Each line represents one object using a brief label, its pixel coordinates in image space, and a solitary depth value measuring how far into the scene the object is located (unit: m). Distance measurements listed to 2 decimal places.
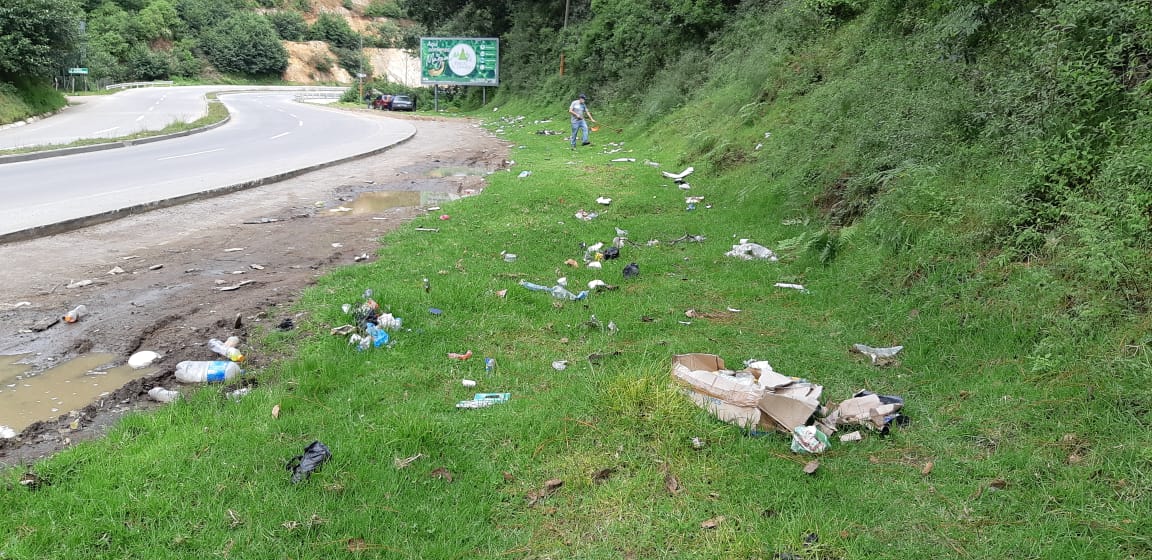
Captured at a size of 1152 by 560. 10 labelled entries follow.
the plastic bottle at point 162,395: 4.21
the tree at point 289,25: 90.00
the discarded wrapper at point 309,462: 3.30
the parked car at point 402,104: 44.78
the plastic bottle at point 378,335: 4.91
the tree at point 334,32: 94.19
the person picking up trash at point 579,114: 18.31
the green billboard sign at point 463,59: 38.97
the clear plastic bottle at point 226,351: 4.73
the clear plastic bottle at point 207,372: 4.45
